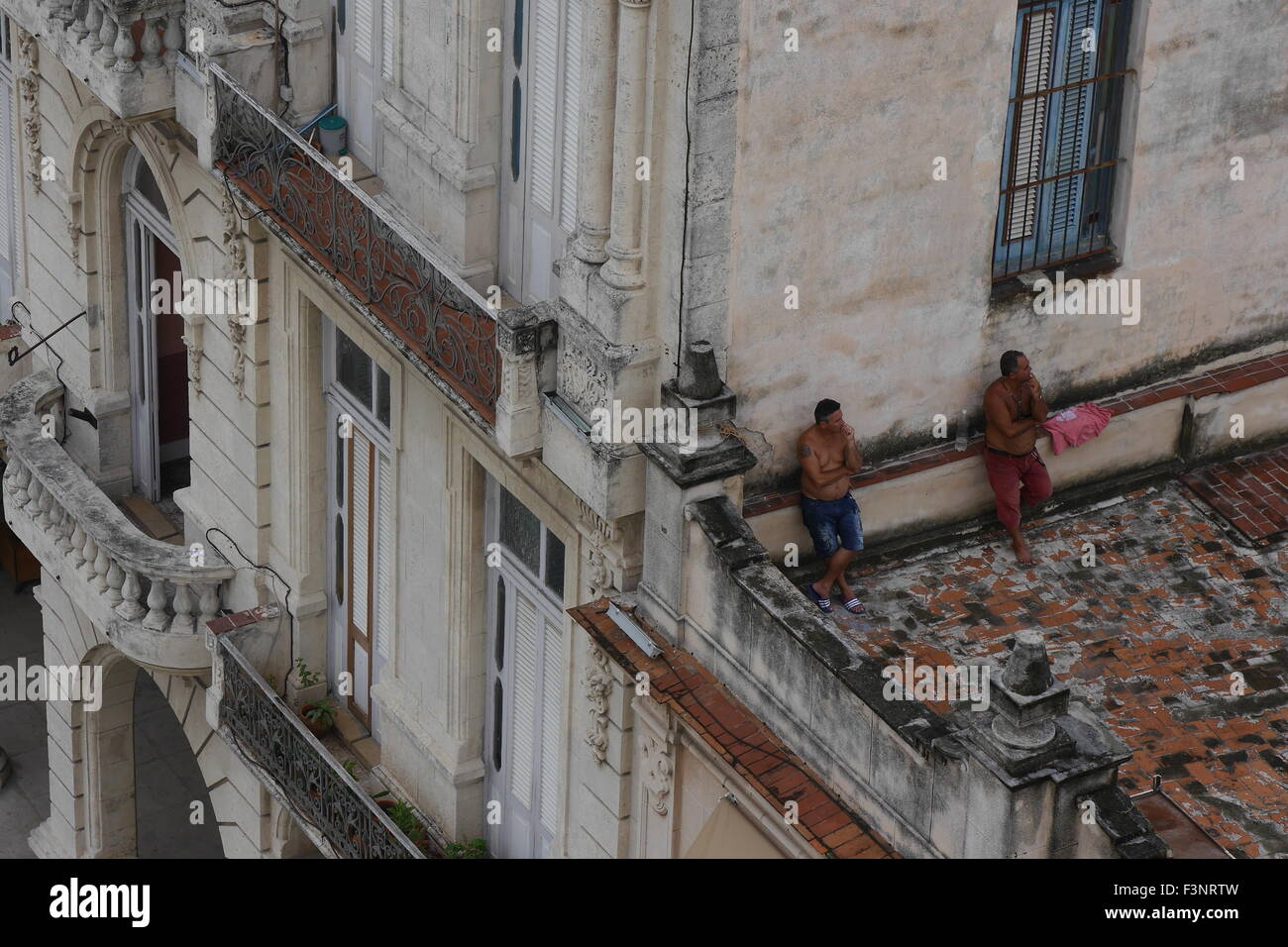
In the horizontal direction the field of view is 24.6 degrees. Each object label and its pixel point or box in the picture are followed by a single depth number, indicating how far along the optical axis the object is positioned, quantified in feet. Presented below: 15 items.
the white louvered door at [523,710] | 78.95
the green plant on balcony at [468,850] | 82.99
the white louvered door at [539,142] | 71.36
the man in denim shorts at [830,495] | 71.97
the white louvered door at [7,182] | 102.63
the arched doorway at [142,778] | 106.01
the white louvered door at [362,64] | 79.77
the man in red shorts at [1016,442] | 74.74
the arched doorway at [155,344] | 94.68
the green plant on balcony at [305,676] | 90.27
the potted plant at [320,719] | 89.40
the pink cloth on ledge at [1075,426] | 77.25
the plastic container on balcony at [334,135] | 81.97
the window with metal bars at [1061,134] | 74.13
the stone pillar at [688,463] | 68.64
